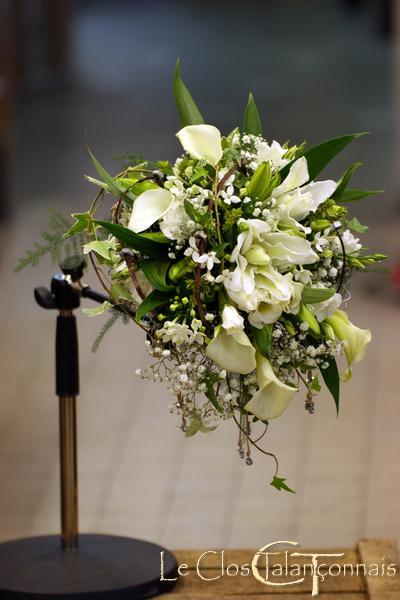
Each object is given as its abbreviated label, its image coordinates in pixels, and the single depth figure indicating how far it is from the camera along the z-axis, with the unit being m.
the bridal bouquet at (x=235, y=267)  3.52
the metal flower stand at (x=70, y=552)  4.04
